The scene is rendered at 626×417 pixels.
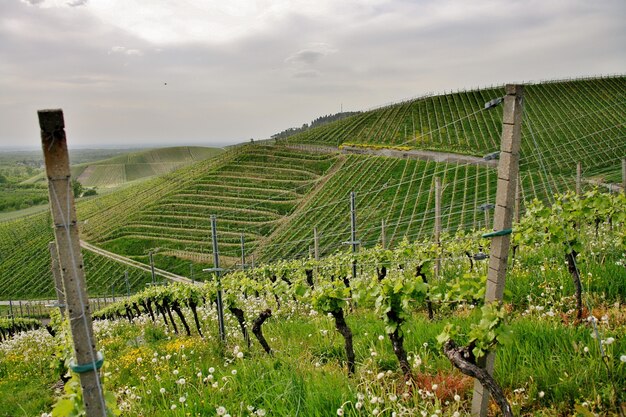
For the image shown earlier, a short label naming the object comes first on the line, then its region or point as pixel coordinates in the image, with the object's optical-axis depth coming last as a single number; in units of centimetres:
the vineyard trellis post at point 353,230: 932
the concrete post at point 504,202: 316
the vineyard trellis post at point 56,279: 875
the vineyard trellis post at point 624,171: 1090
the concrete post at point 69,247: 240
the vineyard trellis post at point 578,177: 1109
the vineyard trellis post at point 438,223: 1008
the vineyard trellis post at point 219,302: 757
